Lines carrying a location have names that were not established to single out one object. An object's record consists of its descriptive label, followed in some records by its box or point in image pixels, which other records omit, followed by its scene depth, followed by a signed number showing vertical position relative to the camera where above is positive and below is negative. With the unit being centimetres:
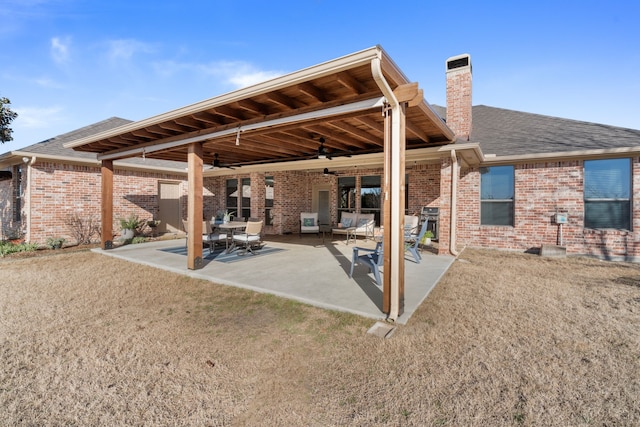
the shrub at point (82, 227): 922 -56
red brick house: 707 +90
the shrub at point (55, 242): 832 -95
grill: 925 -15
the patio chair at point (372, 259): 467 -82
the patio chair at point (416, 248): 637 -82
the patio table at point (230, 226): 756 -40
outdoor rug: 675 -109
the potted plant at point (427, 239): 870 -81
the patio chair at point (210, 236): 677 -63
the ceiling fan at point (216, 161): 903 +159
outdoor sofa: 1018 -33
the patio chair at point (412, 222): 806 -28
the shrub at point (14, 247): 749 -103
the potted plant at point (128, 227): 941 -56
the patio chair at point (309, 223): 1085 -43
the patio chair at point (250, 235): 683 -60
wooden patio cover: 338 +155
